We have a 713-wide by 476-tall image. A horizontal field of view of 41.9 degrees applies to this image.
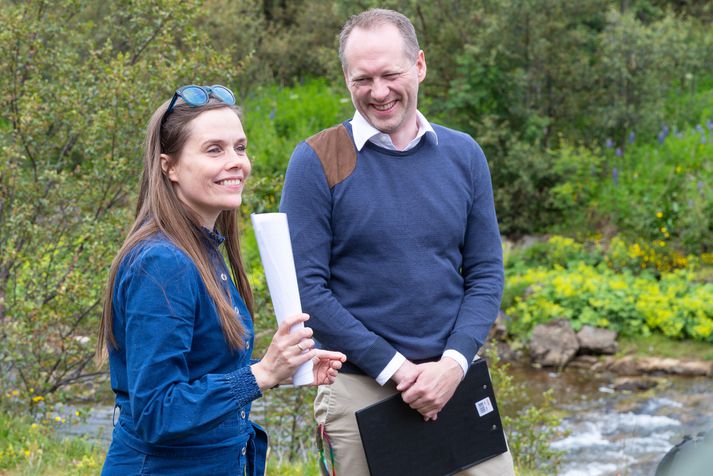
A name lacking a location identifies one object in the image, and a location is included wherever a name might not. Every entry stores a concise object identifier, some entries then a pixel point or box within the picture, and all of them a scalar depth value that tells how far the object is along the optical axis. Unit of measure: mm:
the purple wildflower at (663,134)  12750
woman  2111
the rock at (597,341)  10266
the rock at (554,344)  10227
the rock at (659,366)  9711
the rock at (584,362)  10109
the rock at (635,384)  9430
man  2984
